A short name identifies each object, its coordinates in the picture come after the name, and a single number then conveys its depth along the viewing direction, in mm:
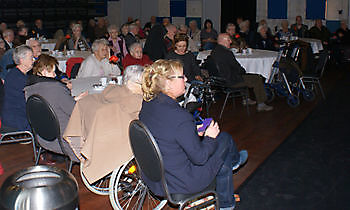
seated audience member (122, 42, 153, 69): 5715
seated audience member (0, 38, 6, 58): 6971
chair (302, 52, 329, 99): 6867
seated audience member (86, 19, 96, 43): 11781
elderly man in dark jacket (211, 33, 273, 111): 6016
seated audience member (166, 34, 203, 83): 5945
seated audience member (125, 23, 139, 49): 8523
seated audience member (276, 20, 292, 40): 9762
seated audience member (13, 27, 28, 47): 7295
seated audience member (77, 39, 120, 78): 5406
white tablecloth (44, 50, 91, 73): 6609
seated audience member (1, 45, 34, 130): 4215
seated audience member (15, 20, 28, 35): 9969
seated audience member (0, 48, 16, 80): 6250
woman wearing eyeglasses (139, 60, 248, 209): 2592
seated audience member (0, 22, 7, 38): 9645
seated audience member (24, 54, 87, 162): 3654
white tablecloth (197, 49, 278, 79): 6896
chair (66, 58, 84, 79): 5791
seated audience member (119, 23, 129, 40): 9439
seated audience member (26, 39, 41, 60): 5895
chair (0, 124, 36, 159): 4061
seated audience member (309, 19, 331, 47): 11055
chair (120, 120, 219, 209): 2539
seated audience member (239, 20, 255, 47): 9345
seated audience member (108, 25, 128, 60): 7809
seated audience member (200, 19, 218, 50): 11112
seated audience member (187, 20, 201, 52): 11359
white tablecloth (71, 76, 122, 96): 4391
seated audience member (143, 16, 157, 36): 12063
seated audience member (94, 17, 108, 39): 11758
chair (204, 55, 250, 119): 5984
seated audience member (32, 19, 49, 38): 10898
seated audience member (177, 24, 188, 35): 9703
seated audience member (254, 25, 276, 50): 8883
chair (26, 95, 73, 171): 3387
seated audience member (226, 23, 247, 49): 7587
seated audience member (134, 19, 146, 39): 11621
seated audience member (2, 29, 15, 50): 7461
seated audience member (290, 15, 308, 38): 11242
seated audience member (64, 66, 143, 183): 3238
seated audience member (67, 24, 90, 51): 7884
